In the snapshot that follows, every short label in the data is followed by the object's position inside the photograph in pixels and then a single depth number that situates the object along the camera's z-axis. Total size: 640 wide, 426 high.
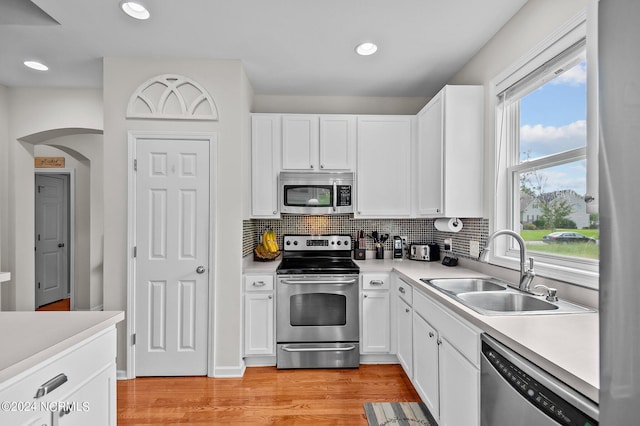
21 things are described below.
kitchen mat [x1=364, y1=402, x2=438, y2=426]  2.12
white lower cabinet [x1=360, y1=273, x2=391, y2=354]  2.89
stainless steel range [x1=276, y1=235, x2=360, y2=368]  2.85
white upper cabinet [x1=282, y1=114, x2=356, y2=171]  3.20
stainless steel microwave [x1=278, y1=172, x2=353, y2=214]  3.17
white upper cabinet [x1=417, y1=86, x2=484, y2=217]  2.51
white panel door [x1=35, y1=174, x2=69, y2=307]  4.99
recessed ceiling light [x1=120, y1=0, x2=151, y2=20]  2.00
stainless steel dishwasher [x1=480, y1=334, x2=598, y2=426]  0.90
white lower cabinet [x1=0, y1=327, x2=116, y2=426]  0.94
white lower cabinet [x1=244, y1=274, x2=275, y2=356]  2.84
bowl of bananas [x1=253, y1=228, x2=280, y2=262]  3.33
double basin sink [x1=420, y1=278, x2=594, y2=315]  1.54
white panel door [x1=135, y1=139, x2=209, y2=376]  2.71
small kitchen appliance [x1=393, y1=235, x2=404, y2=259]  3.46
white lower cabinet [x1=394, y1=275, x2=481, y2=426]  1.50
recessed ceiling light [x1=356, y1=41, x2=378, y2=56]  2.47
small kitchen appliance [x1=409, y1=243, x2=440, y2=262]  3.29
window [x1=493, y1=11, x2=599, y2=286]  1.69
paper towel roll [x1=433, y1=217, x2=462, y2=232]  2.71
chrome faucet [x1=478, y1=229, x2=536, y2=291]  1.79
